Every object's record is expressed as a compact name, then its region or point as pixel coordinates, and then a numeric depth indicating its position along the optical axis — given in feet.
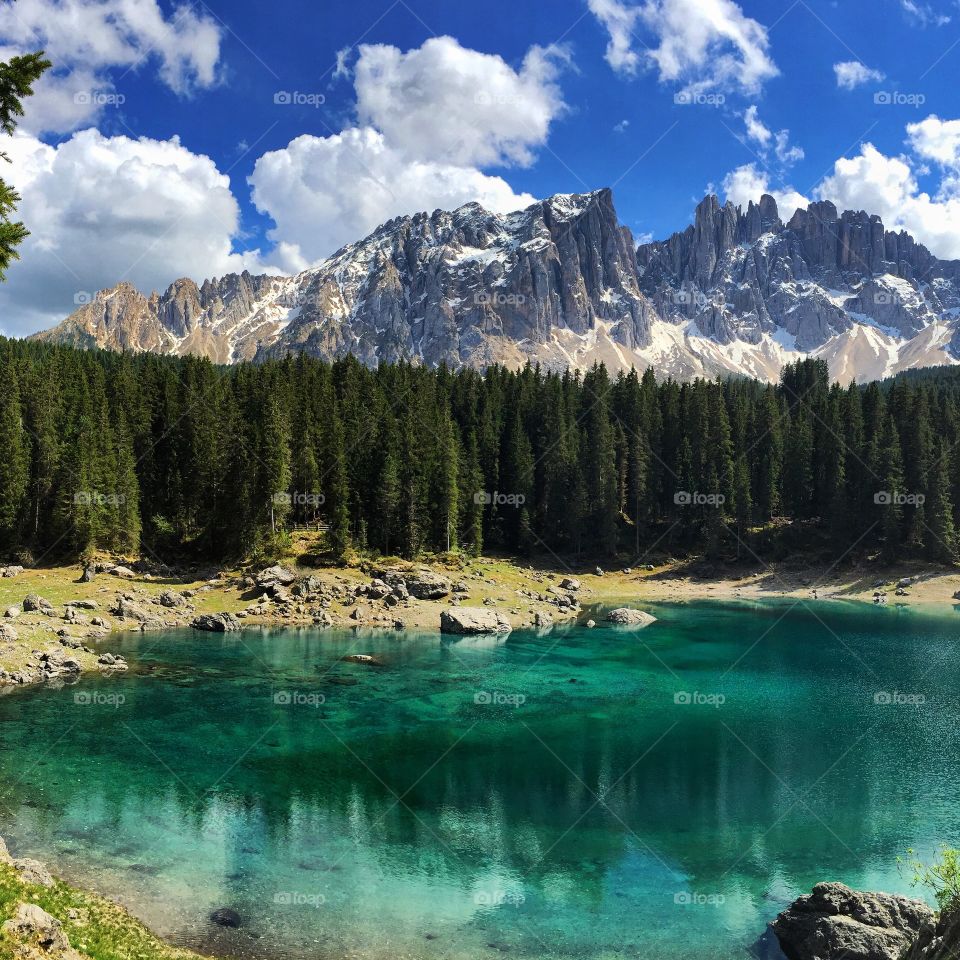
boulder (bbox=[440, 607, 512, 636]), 215.51
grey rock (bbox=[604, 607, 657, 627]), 234.38
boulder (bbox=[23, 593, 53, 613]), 177.47
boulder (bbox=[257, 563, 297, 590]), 234.52
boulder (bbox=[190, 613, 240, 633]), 204.95
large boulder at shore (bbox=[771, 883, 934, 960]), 59.72
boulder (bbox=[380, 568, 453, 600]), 244.22
